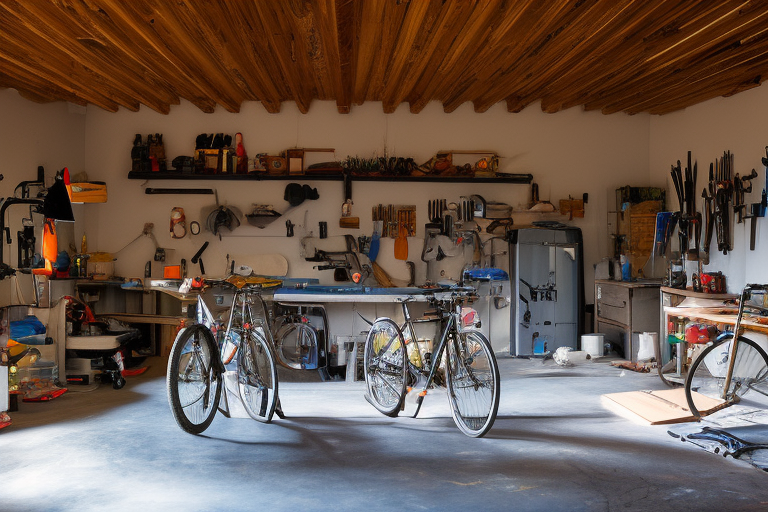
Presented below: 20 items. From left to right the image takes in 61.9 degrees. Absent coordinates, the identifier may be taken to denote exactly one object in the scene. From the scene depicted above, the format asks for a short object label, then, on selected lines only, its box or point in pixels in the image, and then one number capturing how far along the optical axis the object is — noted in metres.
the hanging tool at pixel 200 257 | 7.80
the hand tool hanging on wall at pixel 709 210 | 6.76
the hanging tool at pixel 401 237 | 7.88
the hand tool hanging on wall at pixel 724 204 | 6.53
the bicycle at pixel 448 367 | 3.97
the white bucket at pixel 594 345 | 7.27
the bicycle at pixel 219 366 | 3.94
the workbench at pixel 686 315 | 4.78
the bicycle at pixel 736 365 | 4.25
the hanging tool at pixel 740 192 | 6.38
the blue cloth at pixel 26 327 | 5.35
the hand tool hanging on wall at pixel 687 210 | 6.98
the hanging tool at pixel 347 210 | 7.80
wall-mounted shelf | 7.71
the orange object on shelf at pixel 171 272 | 5.40
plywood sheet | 4.48
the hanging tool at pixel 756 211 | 6.04
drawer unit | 6.97
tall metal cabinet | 7.58
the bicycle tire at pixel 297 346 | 6.06
